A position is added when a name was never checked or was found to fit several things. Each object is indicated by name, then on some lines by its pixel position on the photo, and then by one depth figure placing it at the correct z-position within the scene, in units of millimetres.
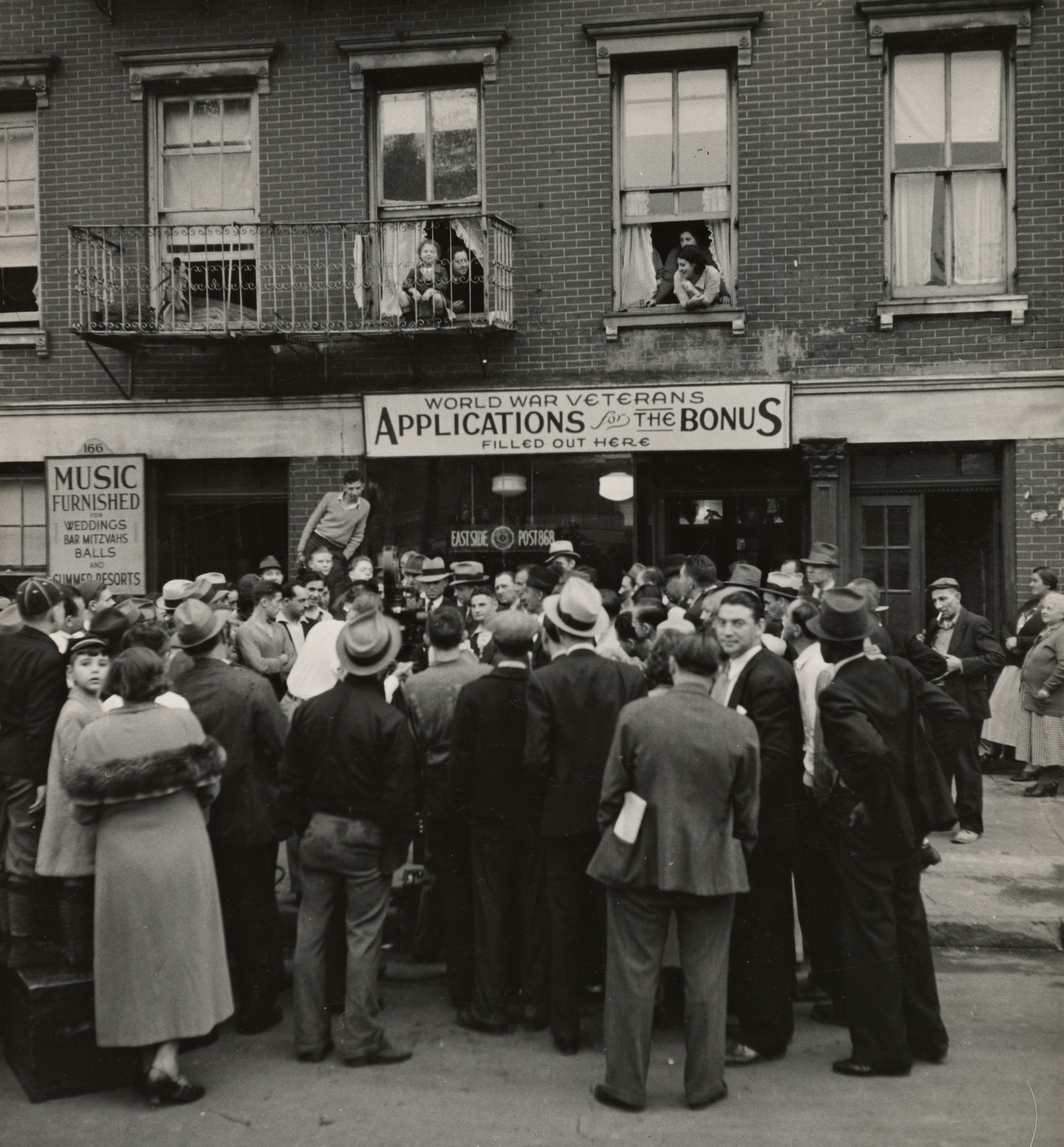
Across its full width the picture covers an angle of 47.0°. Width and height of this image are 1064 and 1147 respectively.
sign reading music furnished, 12953
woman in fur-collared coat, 5145
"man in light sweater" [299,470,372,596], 12234
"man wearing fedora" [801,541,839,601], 9219
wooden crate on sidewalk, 5258
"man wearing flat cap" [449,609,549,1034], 5980
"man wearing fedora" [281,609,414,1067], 5578
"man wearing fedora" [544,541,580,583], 10000
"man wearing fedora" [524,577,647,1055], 5703
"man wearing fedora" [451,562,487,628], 10289
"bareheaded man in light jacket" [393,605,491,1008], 6199
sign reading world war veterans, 11984
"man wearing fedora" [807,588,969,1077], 5305
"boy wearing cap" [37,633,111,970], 5566
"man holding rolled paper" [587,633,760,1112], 5012
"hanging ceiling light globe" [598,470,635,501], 12297
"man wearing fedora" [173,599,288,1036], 5973
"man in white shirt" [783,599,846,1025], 6059
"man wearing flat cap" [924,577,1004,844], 9422
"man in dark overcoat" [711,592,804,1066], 5586
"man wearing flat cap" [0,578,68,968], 6148
